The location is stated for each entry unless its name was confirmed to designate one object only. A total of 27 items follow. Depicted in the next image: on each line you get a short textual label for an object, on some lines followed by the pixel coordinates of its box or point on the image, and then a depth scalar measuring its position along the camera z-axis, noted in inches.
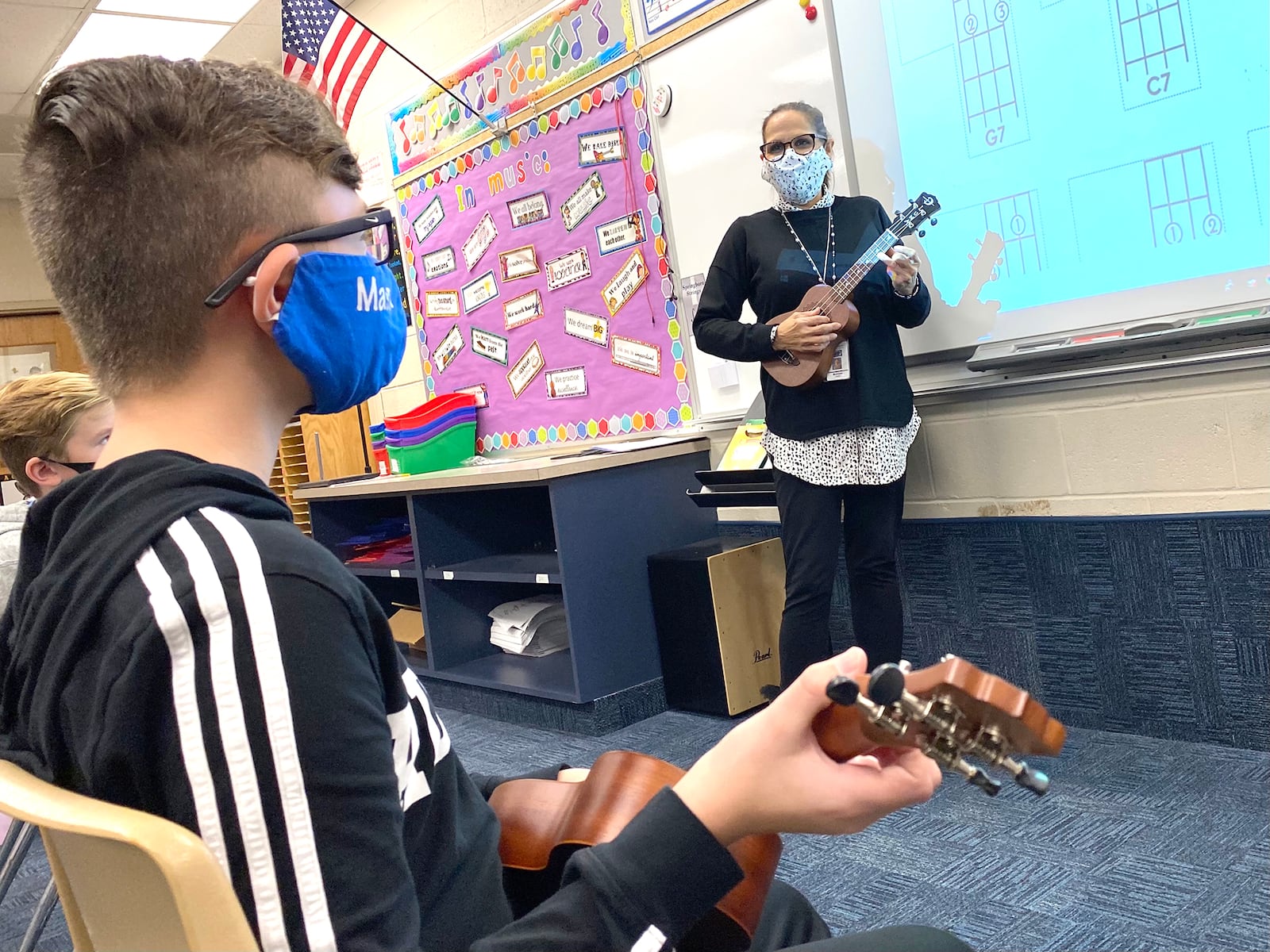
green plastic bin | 160.6
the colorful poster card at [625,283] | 135.6
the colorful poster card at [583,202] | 139.9
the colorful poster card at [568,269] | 144.5
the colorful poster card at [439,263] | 169.5
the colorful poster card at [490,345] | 162.0
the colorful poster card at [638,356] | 135.9
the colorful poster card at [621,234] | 134.8
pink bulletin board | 134.6
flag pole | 135.8
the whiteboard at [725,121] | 109.1
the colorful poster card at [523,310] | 153.9
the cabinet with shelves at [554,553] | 119.4
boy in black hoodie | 21.4
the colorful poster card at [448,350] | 171.0
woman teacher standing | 93.9
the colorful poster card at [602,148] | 135.0
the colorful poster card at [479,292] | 162.1
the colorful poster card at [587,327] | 143.4
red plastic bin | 161.9
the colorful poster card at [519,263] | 153.3
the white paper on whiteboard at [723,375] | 125.5
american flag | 150.6
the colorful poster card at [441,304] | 171.0
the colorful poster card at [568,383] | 148.4
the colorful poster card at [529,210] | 149.3
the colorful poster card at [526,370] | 155.4
